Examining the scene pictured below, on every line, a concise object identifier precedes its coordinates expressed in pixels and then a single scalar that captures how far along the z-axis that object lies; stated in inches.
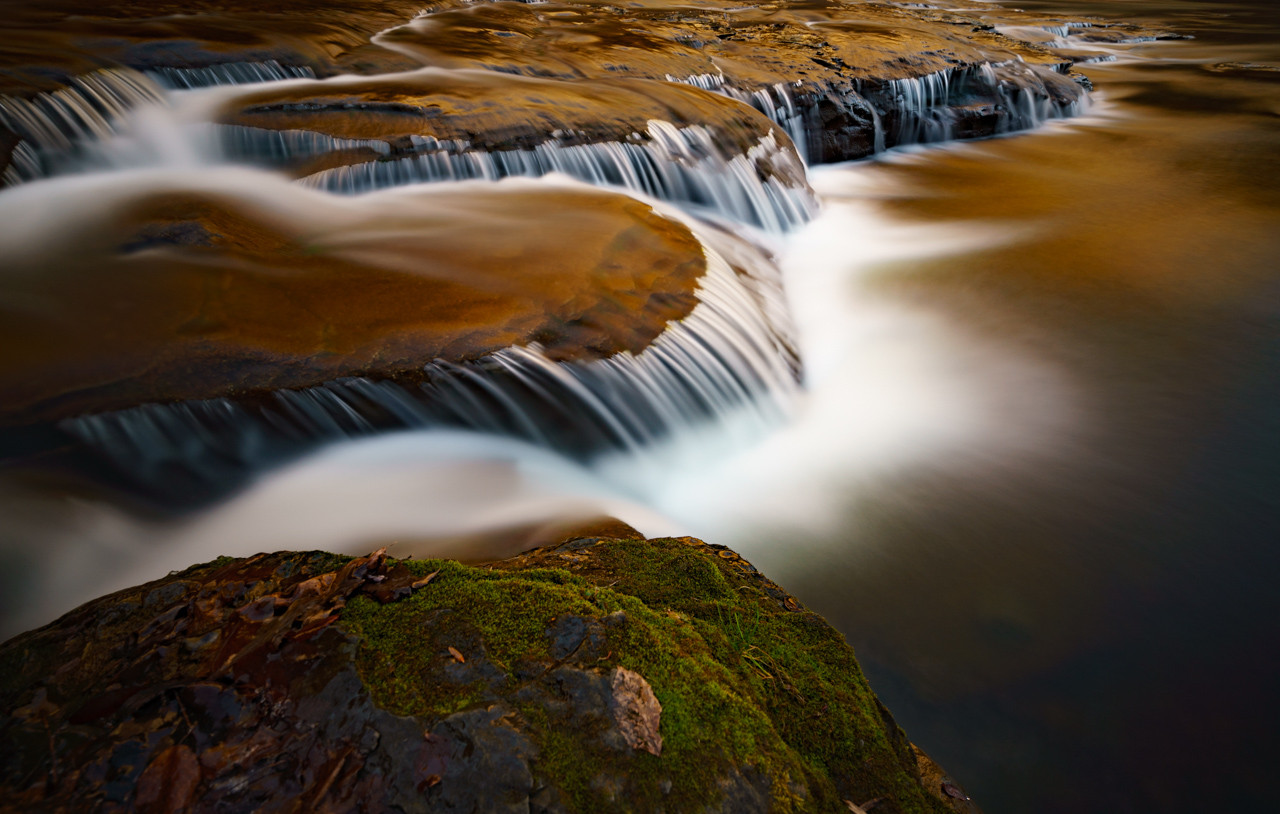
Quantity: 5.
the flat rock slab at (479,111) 252.7
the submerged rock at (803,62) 378.6
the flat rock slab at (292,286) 140.1
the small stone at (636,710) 62.2
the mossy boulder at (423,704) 57.7
